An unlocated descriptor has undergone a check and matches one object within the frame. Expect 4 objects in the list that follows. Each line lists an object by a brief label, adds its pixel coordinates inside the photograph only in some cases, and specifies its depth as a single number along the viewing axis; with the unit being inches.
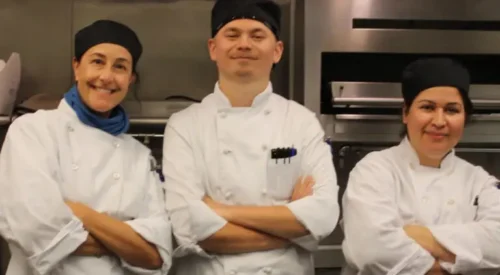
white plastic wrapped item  127.1
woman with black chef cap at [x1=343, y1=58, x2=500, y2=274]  107.8
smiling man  107.8
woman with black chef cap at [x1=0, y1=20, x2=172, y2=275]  103.5
